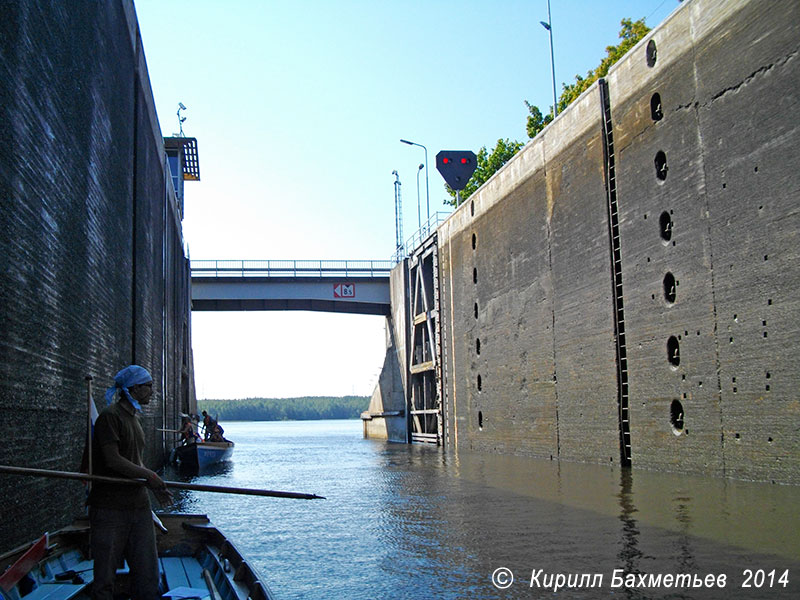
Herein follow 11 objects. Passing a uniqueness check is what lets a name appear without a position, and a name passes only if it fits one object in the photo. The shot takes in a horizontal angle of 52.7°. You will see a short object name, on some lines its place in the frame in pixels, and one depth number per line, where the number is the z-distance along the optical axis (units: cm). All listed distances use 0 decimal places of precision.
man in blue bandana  544
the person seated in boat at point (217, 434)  3097
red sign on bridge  4784
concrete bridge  4653
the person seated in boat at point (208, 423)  3183
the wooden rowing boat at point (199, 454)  2628
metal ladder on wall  2012
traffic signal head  4391
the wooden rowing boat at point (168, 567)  636
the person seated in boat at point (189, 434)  2966
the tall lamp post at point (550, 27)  3105
